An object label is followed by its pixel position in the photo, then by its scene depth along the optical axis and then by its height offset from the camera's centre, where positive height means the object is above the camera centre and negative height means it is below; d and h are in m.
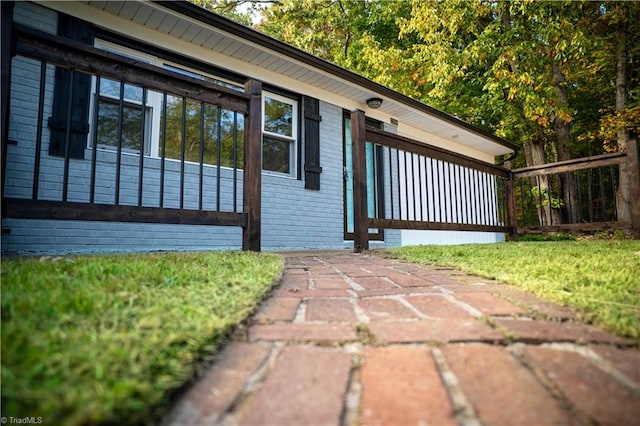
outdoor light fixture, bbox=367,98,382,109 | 6.05 +2.27
